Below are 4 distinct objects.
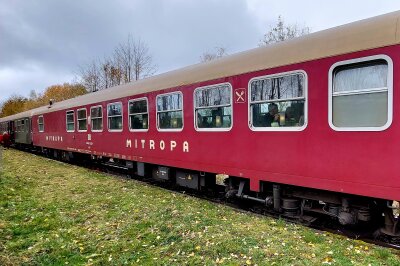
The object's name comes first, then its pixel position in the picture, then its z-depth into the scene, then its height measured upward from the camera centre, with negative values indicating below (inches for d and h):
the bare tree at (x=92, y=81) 1577.3 +196.5
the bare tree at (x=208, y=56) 1683.4 +316.7
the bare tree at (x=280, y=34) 1108.9 +271.8
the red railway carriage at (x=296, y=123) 191.2 -0.1
